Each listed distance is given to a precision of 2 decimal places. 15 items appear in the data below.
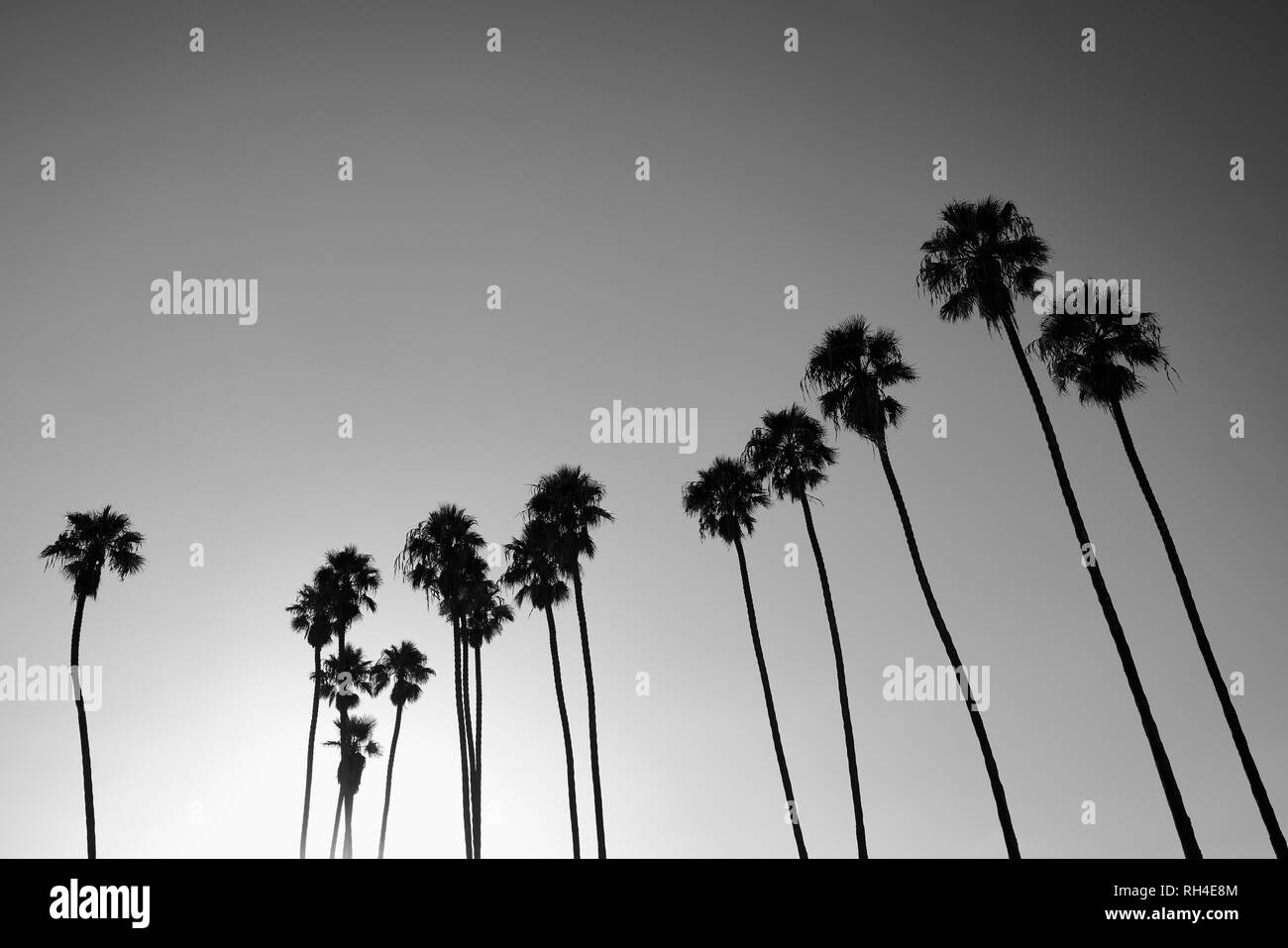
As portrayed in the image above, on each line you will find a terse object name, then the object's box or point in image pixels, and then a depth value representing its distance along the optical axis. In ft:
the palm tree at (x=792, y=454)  110.63
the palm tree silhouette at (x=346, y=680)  153.17
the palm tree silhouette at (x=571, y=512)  116.06
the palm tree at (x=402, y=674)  164.45
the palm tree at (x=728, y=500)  114.73
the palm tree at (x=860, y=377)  95.20
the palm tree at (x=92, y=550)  121.49
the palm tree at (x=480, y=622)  120.78
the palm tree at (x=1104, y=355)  80.48
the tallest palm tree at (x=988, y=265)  81.66
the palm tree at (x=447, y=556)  121.90
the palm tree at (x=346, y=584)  145.48
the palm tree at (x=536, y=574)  120.12
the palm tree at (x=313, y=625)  145.18
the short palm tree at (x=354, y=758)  164.55
